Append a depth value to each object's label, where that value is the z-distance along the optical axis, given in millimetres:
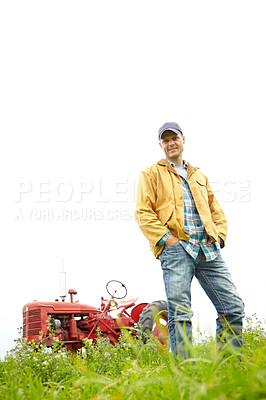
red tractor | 6125
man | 3113
